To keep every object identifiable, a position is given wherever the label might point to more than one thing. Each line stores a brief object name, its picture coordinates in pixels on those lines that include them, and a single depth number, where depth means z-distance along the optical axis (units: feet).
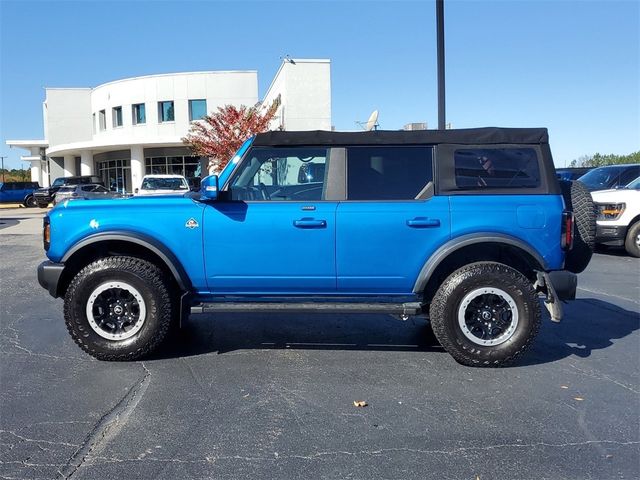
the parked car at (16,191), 124.98
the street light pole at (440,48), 33.94
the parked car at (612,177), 44.32
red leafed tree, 92.79
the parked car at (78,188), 92.07
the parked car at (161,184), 67.67
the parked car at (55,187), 109.50
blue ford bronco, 15.72
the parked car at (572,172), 55.77
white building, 120.88
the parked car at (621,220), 36.94
